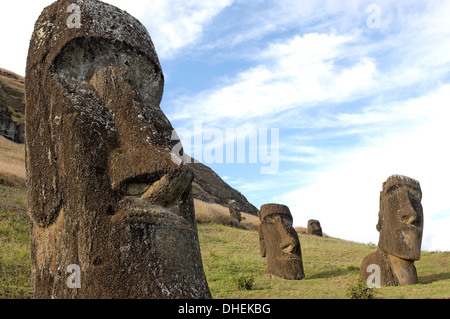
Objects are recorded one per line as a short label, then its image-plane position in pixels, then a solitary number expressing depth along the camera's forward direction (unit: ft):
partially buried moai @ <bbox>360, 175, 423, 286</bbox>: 42.68
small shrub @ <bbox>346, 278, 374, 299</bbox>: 35.35
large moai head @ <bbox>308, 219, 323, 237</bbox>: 121.39
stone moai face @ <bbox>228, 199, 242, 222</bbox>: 115.65
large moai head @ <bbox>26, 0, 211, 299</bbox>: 12.96
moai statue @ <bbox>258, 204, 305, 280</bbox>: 49.96
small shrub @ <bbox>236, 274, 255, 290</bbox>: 42.19
